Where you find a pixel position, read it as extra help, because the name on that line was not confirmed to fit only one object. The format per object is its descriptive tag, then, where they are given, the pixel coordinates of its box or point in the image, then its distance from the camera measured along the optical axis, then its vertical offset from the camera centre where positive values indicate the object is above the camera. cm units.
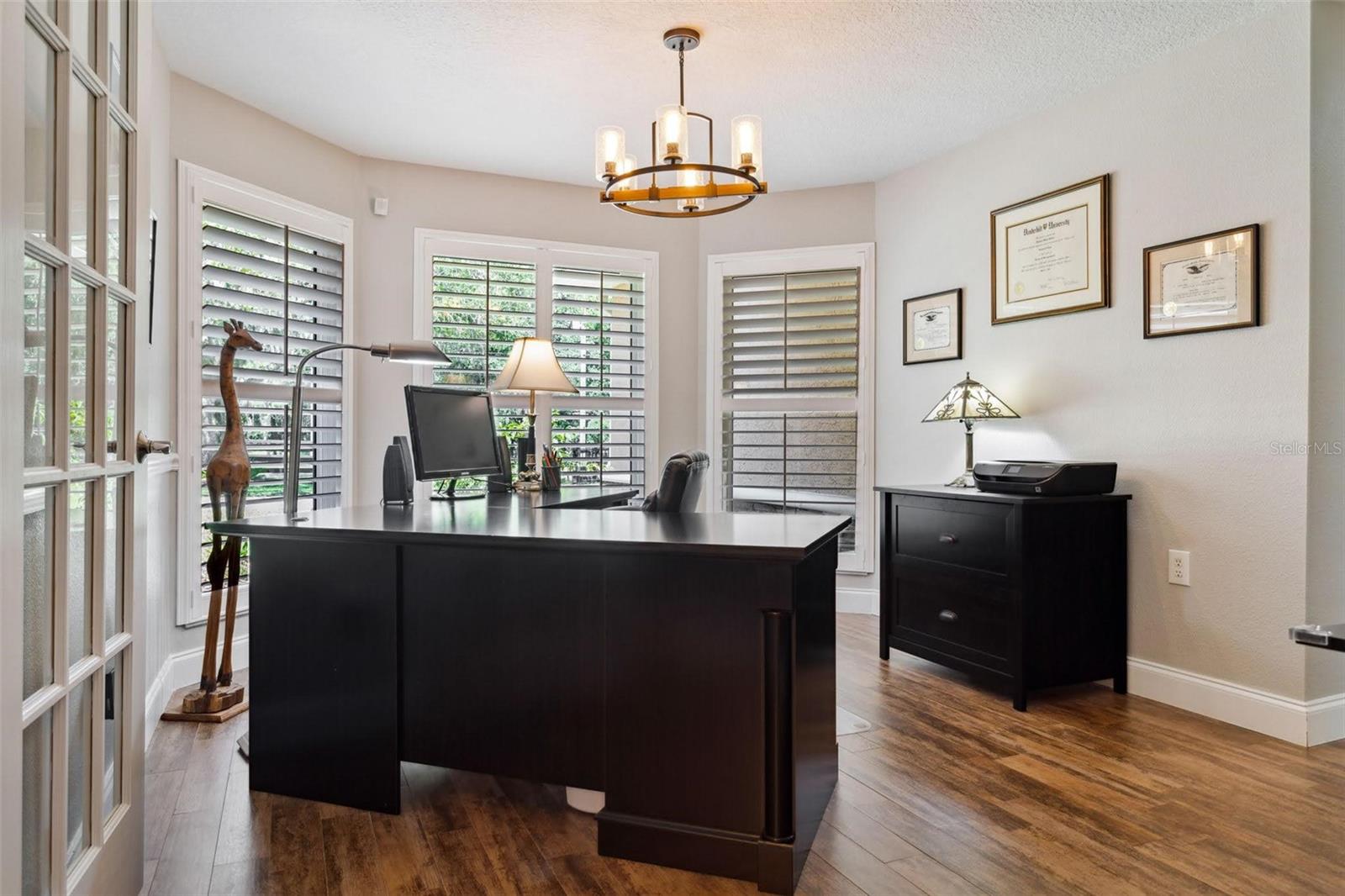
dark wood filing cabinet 309 -54
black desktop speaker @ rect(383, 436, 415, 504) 290 -11
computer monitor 296 +4
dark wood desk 189 -55
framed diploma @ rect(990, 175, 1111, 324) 343 +84
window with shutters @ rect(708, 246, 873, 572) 475 +35
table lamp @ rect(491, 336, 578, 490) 370 +31
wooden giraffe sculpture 299 -22
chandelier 271 +97
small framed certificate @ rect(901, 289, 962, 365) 417 +61
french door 110 -1
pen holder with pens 375 -13
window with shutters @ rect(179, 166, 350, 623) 341 +52
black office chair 270 -14
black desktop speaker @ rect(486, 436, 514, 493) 363 -15
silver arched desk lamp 263 +30
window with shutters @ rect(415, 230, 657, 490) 444 +65
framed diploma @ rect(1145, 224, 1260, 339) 286 +59
